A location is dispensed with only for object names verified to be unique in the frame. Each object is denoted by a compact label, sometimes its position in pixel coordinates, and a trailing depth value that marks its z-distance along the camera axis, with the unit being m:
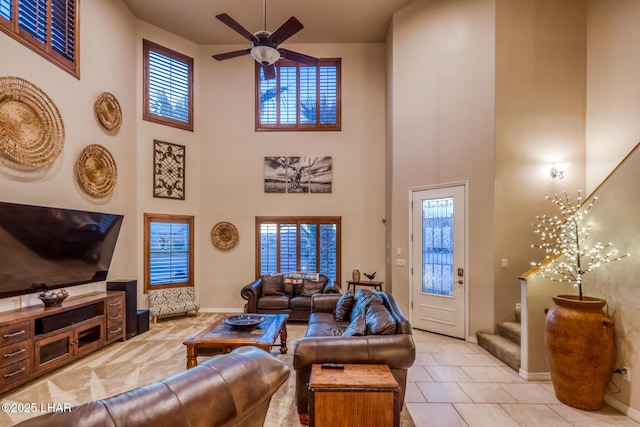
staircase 3.74
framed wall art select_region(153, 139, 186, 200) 6.12
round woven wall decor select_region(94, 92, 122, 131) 4.95
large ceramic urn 2.85
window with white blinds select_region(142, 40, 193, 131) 6.13
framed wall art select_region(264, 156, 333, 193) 6.71
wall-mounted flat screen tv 3.36
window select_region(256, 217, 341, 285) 6.63
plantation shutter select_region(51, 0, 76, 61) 4.22
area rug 2.85
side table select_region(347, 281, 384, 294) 5.93
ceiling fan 3.63
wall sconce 4.45
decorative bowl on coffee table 3.71
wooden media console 3.13
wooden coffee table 3.31
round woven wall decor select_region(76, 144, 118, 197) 4.62
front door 4.79
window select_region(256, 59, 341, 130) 6.81
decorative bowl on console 3.73
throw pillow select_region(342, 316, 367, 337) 2.78
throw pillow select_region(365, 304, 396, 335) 2.72
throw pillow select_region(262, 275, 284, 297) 5.93
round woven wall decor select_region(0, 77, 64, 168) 3.48
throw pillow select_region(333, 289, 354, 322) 4.14
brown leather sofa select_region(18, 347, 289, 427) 1.02
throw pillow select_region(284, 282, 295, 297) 6.03
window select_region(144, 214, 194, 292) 5.98
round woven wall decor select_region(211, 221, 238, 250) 6.68
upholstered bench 5.67
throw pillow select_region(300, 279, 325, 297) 5.93
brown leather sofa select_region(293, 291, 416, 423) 2.53
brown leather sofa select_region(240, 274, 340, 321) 5.60
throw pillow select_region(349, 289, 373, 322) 3.60
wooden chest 2.13
